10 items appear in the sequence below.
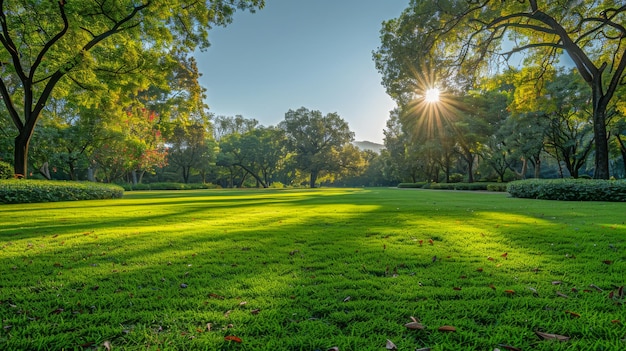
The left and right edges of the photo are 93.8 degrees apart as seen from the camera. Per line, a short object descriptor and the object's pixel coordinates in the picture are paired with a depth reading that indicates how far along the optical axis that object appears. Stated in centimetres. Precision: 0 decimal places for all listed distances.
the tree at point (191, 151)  4056
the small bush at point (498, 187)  2436
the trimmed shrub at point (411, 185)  4146
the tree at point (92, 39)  1138
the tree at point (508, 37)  1268
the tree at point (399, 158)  4067
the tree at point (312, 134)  4859
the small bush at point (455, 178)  4121
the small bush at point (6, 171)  1443
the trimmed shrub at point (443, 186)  3045
